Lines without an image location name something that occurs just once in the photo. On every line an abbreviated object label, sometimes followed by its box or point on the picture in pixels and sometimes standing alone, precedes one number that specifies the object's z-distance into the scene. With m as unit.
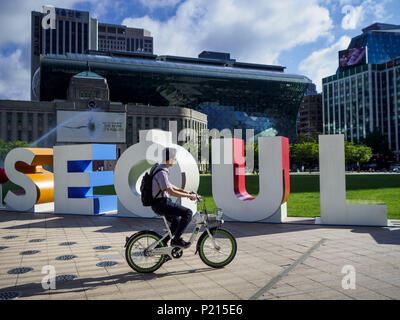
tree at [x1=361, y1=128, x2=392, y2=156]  91.00
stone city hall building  76.25
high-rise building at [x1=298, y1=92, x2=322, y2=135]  142.61
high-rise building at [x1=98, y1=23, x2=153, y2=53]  188.00
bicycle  5.84
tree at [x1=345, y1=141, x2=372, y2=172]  67.25
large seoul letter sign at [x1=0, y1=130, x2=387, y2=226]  10.41
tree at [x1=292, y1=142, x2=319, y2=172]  65.00
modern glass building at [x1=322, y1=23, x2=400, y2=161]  109.44
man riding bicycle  5.62
